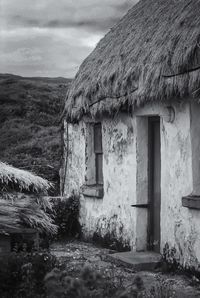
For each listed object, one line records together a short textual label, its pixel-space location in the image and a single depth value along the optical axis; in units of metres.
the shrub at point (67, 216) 13.24
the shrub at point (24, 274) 6.81
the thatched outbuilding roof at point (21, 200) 8.59
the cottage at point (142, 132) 9.08
